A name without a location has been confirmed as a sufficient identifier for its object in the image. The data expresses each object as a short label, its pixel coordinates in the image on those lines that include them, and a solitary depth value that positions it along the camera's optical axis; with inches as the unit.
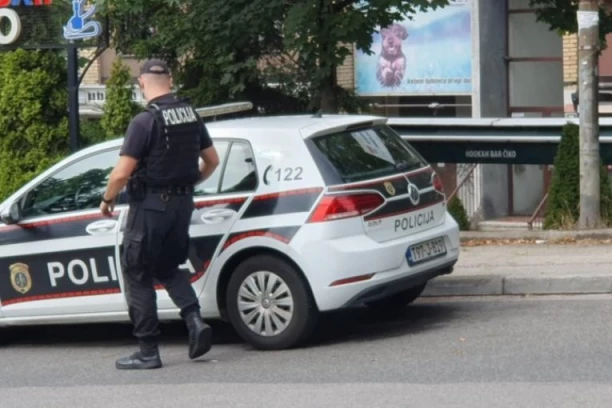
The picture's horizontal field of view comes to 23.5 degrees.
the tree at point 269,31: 550.6
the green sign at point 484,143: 662.5
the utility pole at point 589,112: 541.0
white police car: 370.3
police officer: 354.3
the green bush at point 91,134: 737.0
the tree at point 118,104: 700.0
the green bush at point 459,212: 661.3
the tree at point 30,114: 652.7
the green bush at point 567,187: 577.3
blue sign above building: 599.8
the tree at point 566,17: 607.5
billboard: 851.4
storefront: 840.9
